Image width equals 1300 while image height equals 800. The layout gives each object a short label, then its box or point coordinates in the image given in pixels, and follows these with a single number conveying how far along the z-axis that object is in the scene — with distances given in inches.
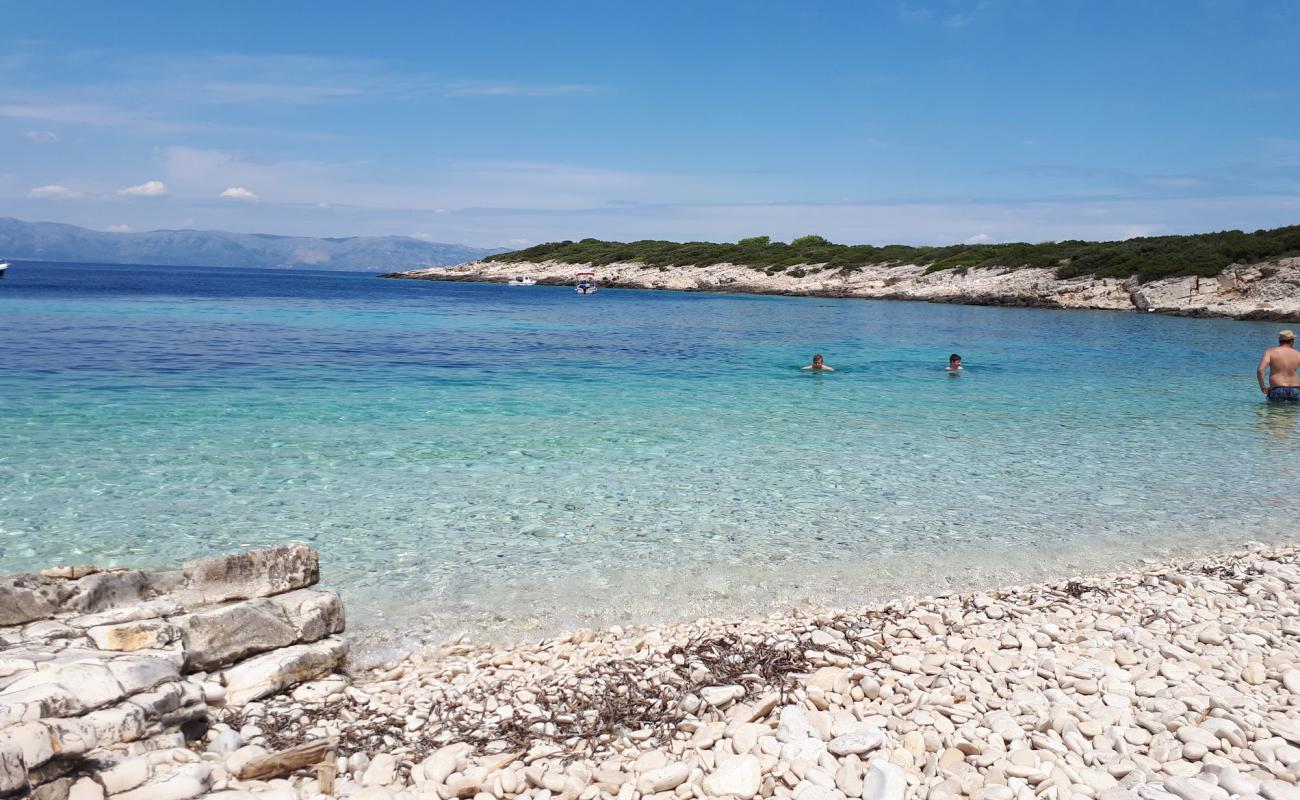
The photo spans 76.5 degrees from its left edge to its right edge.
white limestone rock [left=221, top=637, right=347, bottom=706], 203.5
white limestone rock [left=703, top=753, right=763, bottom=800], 162.4
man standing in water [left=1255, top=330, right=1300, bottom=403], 772.0
